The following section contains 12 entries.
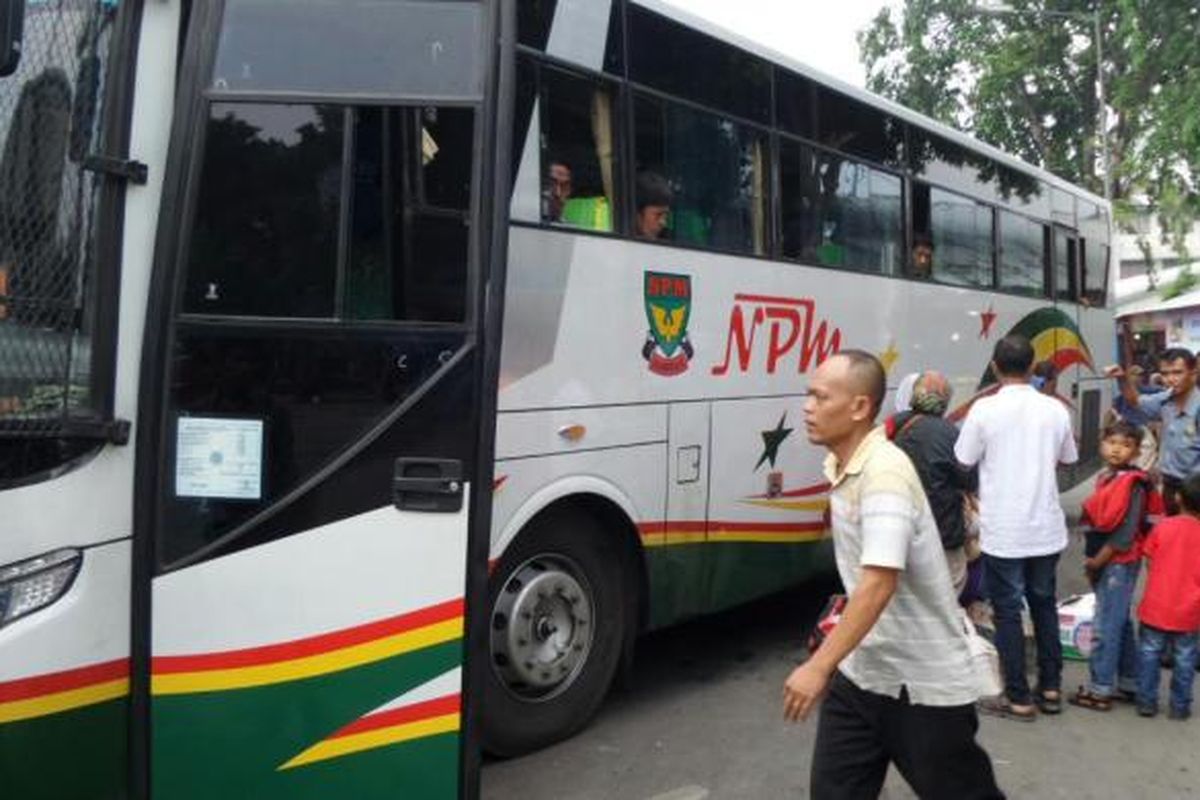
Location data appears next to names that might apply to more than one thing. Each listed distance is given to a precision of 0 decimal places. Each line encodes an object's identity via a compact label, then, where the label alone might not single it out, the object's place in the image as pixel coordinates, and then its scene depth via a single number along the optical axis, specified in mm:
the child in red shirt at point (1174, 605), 5105
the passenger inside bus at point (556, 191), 4391
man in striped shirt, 2766
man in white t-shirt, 5078
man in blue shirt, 6727
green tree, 23109
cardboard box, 6047
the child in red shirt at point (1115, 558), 5316
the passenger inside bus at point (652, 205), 4871
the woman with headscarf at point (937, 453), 5348
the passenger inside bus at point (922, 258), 7316
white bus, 2898
